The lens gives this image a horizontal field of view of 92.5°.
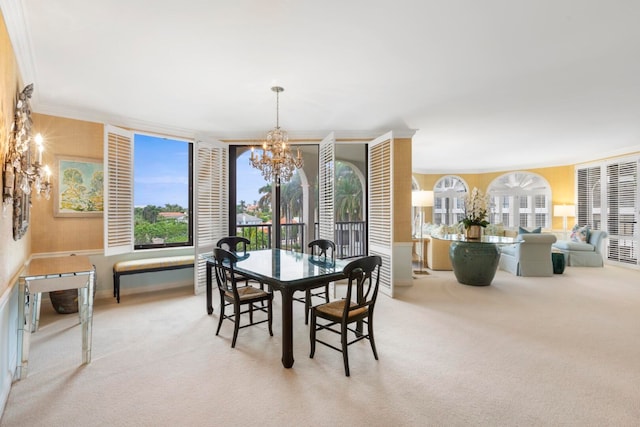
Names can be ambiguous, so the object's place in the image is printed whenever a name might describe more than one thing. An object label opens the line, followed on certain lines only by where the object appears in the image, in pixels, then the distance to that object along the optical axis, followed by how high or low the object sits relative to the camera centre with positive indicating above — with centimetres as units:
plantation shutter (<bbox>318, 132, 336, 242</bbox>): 477 +36
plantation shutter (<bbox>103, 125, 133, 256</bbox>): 413 +29
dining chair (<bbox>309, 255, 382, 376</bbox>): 241 -86
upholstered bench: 423 -78
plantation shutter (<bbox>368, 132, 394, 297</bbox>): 453 +12
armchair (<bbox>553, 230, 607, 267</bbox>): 677 -90
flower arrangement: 516 +2
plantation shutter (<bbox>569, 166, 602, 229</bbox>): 739 +36
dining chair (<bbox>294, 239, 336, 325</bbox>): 350 -54
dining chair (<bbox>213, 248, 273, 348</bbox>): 289 -84
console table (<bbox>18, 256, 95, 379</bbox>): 233 -60
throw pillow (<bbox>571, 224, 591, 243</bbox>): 706 -55
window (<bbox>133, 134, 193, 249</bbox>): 514 +35
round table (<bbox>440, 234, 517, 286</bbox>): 500 -79
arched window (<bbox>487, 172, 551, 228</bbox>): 880 +33
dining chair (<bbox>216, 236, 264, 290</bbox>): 413 -41
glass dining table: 254 -56
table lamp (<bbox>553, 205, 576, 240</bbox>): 794 +0
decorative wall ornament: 208 +31
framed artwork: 397 +32
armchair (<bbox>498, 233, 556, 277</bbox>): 577 -88
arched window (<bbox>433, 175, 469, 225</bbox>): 1000 +41
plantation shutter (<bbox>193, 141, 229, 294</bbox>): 452 +20
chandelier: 354 +62
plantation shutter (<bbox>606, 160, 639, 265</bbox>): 650 +2
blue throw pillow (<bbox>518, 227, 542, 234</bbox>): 710 -46
